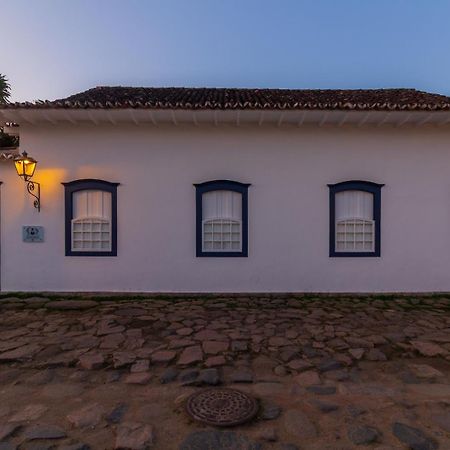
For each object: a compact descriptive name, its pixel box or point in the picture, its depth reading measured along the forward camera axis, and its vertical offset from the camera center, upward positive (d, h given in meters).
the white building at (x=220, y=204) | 7.65 +0.52
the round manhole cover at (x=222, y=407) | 3.03 -1.71
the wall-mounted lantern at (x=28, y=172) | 7.16 +1.20
